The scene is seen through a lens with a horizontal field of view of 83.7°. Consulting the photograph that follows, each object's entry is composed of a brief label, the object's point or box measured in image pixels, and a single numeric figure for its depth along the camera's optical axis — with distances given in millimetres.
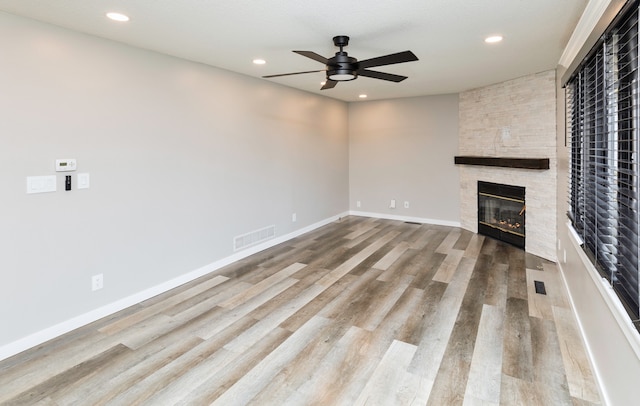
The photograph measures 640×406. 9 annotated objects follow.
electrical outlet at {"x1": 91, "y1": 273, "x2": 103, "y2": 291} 3148
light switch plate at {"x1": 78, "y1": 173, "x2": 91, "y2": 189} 3013
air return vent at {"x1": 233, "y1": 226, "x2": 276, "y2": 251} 4786
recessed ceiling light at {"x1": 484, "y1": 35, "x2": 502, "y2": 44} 3207
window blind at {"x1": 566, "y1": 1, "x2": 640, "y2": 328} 1687
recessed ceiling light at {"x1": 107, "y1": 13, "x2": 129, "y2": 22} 2588
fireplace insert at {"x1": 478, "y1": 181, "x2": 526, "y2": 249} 5176
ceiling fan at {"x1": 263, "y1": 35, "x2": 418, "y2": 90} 2754
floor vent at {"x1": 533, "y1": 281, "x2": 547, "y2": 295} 3626
